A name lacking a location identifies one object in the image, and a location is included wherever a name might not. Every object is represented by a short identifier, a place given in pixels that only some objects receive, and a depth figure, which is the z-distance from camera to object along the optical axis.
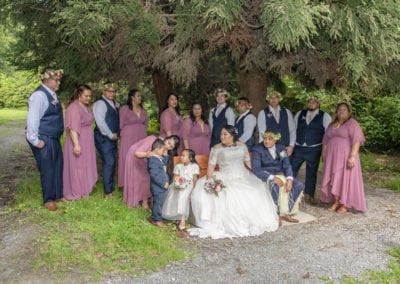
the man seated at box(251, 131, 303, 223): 5.80
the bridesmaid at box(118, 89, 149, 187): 6.75
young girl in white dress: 5.54
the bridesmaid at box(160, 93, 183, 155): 6.84
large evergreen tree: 5.04
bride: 5.39
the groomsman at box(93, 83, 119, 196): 6.36
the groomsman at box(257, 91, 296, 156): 6.74
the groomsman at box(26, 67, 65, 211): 5.40
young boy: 5.41
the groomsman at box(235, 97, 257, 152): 6.61
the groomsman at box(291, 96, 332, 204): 6.65
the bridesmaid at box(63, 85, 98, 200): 5.95
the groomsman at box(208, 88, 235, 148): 6.77
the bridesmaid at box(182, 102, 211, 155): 6.82
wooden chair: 6.24
